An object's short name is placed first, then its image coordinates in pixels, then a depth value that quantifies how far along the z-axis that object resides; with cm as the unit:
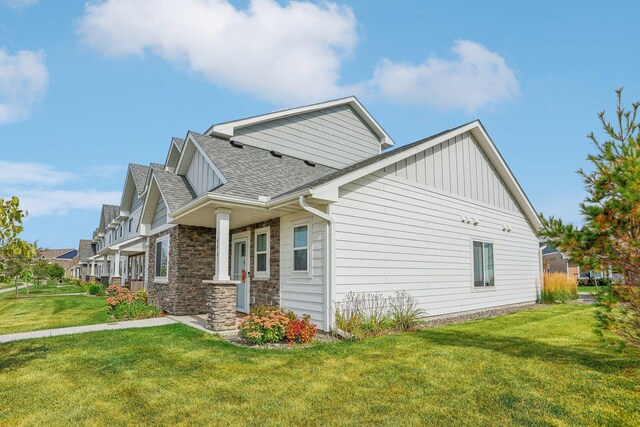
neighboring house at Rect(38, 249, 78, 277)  7506
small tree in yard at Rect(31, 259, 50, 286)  3034
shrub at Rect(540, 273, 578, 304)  1592
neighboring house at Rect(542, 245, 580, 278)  3722
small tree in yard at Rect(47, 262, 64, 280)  4336
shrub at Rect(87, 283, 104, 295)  2589
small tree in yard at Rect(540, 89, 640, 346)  478
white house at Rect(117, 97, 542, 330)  877
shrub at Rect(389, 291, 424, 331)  903
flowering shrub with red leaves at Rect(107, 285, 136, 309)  1238
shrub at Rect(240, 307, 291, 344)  737
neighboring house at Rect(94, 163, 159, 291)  1736
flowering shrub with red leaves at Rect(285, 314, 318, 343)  741
